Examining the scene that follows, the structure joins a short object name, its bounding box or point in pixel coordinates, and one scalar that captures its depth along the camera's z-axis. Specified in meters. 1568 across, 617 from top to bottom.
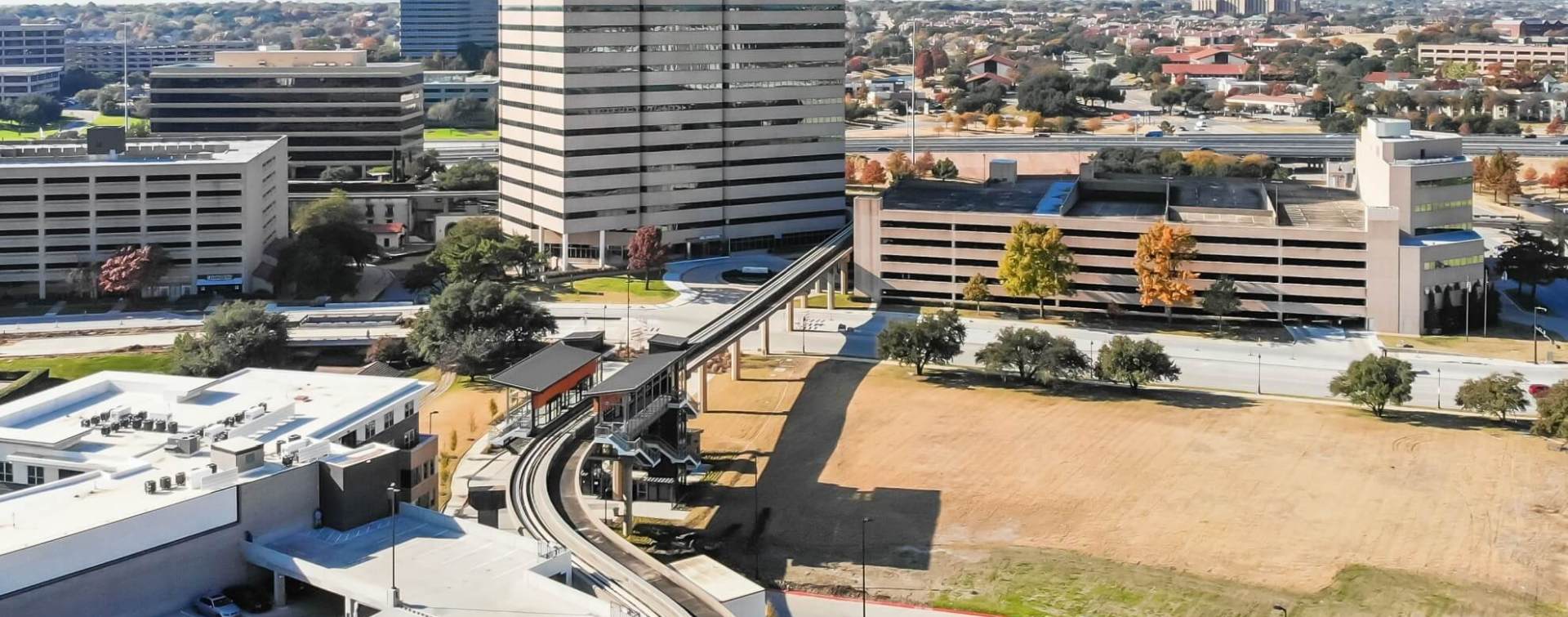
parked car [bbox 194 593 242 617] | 54.38
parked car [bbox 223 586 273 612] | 55.31
